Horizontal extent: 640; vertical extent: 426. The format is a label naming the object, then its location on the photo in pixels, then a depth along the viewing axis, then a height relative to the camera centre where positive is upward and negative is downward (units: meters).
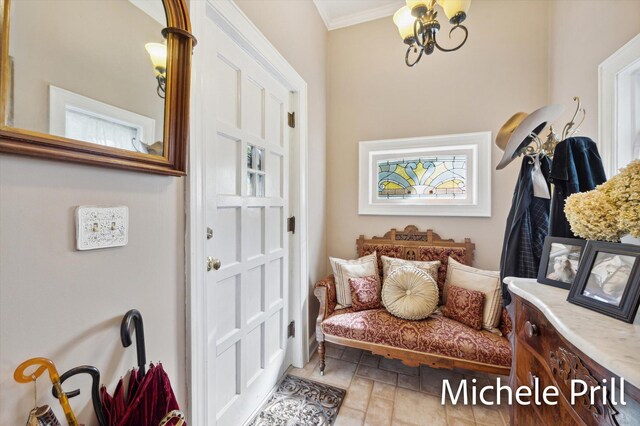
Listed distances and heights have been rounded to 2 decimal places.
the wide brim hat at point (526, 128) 1.13 +0.41
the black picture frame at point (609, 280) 0.62 -0.18
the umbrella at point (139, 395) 0.73 -0.56
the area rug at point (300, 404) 1.52 -1.24
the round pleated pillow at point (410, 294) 1.87 -0.60
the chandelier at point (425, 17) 1.33 +1.08
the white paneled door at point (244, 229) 1.26 -0.10
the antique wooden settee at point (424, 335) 1.61 -0.83
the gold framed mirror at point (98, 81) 0.57 +0.37
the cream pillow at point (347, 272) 2.16 -0.51
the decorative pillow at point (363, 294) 2.08 -0.67
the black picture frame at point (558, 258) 0.87 -0.16
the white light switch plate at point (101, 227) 0.71 -0.04
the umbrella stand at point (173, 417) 0.73 -0.60
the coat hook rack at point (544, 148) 1.34 +0.36
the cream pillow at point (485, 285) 1.79 -0.53
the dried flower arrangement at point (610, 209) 0.67 +0.02
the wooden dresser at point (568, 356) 0.50 -0.36
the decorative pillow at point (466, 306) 1.80 -0.68
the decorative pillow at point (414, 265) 2.14 -0.44
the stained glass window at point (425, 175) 2.23 +0.37
